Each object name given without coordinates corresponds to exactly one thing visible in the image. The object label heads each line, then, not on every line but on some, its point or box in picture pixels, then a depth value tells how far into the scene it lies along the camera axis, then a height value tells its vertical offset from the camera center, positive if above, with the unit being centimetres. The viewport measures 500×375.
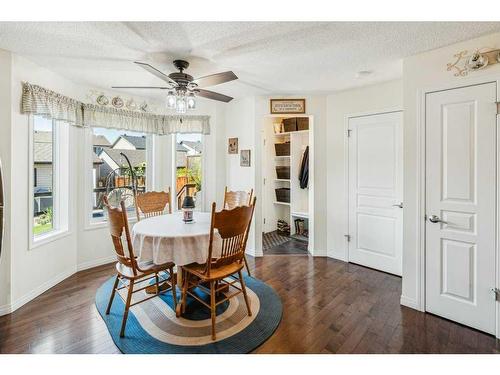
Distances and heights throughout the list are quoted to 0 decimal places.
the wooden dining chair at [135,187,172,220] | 314 -20
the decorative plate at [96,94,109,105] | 335 +115
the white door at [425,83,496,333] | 196 -14
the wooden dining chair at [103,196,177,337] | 194 -64
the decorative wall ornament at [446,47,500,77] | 193 +99
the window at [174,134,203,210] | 409 +36
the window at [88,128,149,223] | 349 +34
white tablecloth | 200 -47
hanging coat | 447 +29
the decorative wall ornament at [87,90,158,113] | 333 +117
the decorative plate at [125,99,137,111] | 362 +117
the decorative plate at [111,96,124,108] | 349 +117
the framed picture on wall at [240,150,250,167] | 385 +44
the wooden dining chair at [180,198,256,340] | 194 -55
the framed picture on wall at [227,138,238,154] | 404 +66
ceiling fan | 218 +92
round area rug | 180 -111
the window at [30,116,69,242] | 278 +12
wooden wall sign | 368 +117
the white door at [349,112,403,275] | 306 -6
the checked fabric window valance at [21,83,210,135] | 250 +91
